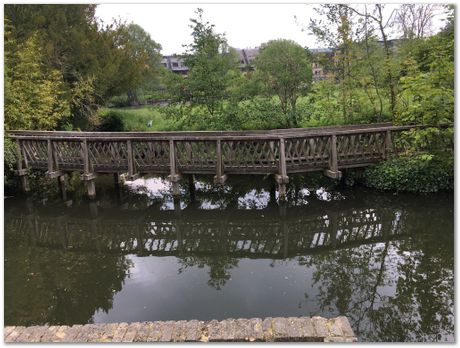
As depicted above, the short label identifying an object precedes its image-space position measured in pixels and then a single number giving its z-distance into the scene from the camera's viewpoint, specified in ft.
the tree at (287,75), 60.64
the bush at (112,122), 83.10
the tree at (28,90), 45.73
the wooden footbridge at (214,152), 38.04
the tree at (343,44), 49.62
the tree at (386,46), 47.09
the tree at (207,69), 51.96
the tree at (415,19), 62.95
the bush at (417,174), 36.78
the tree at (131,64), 75.46
